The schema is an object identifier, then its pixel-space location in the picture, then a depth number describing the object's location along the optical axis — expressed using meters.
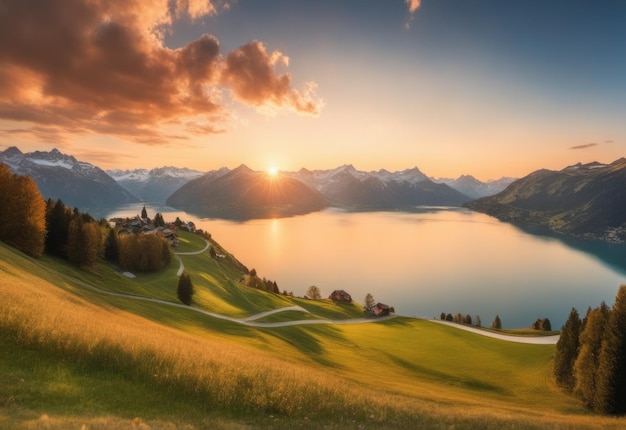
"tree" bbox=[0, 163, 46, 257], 46.77
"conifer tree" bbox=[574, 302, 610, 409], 34.81
